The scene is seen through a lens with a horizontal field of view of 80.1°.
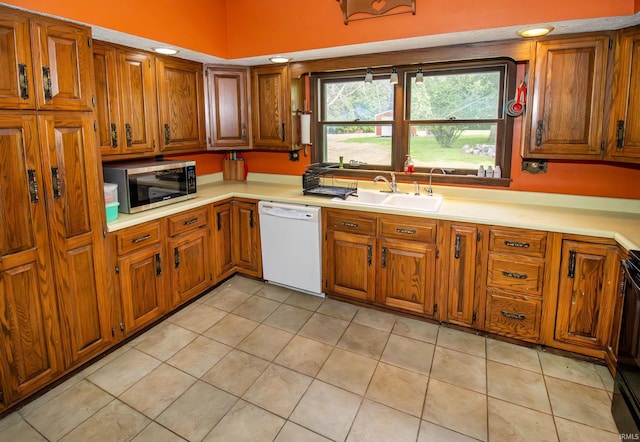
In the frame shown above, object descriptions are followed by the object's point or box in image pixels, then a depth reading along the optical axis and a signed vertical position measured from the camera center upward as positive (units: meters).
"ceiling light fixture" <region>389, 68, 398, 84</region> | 3.29 +0.69
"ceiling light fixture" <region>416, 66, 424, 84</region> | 3.22 +0.68
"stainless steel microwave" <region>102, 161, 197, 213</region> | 2.74 -0.18
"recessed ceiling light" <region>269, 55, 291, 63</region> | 3.36 +0.89
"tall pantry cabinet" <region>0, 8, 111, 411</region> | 1.95 -0.25
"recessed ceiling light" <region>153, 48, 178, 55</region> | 3.01 +0.86
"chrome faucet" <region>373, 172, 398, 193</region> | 3.46 -0.23
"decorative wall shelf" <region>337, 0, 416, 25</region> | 2.67 +1.07
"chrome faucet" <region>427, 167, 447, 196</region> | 3.35 -0.25
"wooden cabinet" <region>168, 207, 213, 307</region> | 3.07 -0.81
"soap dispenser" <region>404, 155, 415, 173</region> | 3.46 -0.07
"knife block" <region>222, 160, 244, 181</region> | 4.29 -0.12
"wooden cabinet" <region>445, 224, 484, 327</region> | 2.71 -0.84
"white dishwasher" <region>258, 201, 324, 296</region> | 3.31 -0.78
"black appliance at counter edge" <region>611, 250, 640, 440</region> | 1.79 -1.00
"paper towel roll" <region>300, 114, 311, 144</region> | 3.70 +0.29
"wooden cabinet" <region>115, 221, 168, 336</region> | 2.64 -0.84
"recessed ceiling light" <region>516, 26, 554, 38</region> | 2.46 +0.83
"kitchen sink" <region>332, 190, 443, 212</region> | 3.08 -0.36
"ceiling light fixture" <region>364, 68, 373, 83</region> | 3.39 +0.71
